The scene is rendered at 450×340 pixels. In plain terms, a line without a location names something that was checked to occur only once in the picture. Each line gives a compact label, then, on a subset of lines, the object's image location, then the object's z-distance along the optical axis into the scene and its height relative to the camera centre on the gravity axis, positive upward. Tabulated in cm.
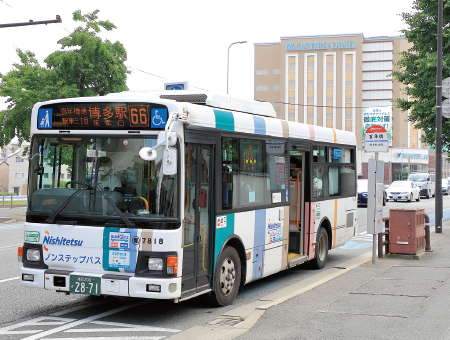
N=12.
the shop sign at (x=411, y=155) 10012 +620
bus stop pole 1087 -126
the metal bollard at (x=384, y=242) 1182 -112
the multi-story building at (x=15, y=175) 10206 +181
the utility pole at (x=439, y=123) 1847 +221
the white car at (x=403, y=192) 3834 -20
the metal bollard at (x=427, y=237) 1284 -110
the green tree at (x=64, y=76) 2695 +547
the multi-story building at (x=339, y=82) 9706 +1885
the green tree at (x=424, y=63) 2161 +496
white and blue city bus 636 -14
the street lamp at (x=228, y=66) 3428 +742
